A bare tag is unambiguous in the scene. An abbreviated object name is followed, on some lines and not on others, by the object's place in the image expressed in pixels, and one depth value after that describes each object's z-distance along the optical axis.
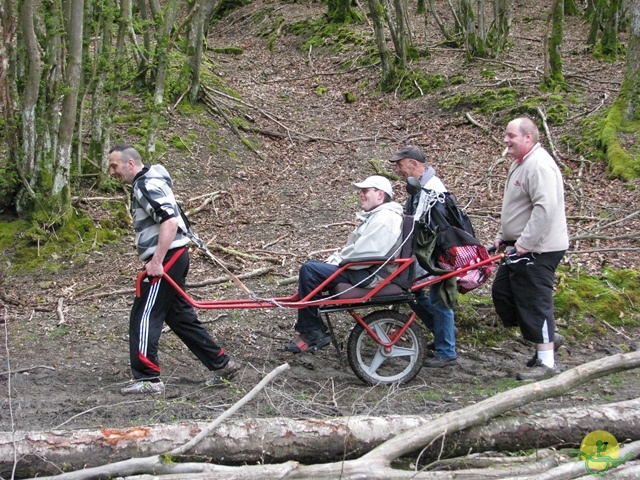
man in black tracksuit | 5.39
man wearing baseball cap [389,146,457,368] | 5.98
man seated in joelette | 5.67
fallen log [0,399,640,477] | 4.08
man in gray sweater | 5.48
